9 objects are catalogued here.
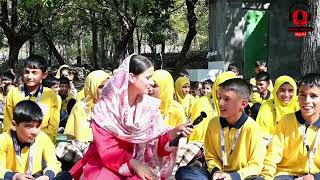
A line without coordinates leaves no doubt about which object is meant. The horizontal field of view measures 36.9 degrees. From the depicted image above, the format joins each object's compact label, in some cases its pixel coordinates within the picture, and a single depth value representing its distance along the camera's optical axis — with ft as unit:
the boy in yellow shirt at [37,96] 15.35
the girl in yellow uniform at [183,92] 21.75
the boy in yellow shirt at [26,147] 11.85
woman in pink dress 10.43
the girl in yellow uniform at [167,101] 15.67
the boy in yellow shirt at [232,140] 11.93
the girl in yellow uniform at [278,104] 16.17
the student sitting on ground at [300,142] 12.12
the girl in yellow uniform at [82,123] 14.53
